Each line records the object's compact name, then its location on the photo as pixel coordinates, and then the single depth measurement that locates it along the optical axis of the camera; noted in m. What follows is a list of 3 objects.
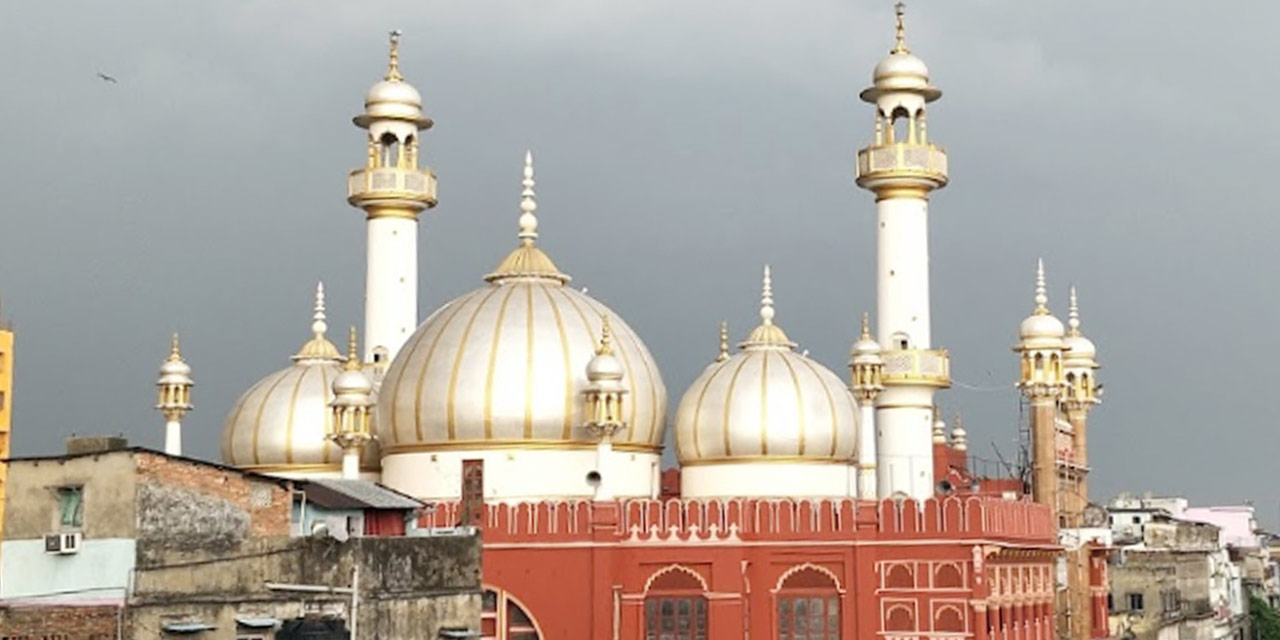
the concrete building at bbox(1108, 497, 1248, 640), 58.56
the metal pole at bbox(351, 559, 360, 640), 25.25
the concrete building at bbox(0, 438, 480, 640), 24.64
